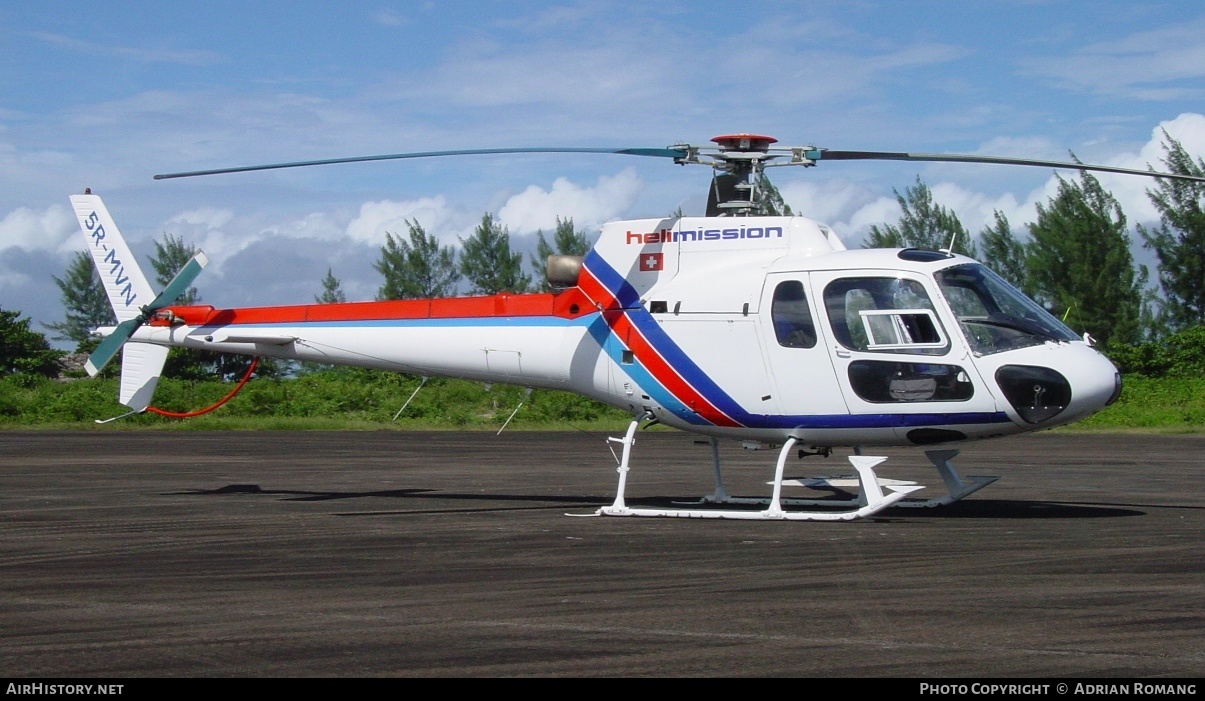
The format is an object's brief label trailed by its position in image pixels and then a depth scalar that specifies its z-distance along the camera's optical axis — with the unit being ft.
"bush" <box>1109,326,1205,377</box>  139.23
